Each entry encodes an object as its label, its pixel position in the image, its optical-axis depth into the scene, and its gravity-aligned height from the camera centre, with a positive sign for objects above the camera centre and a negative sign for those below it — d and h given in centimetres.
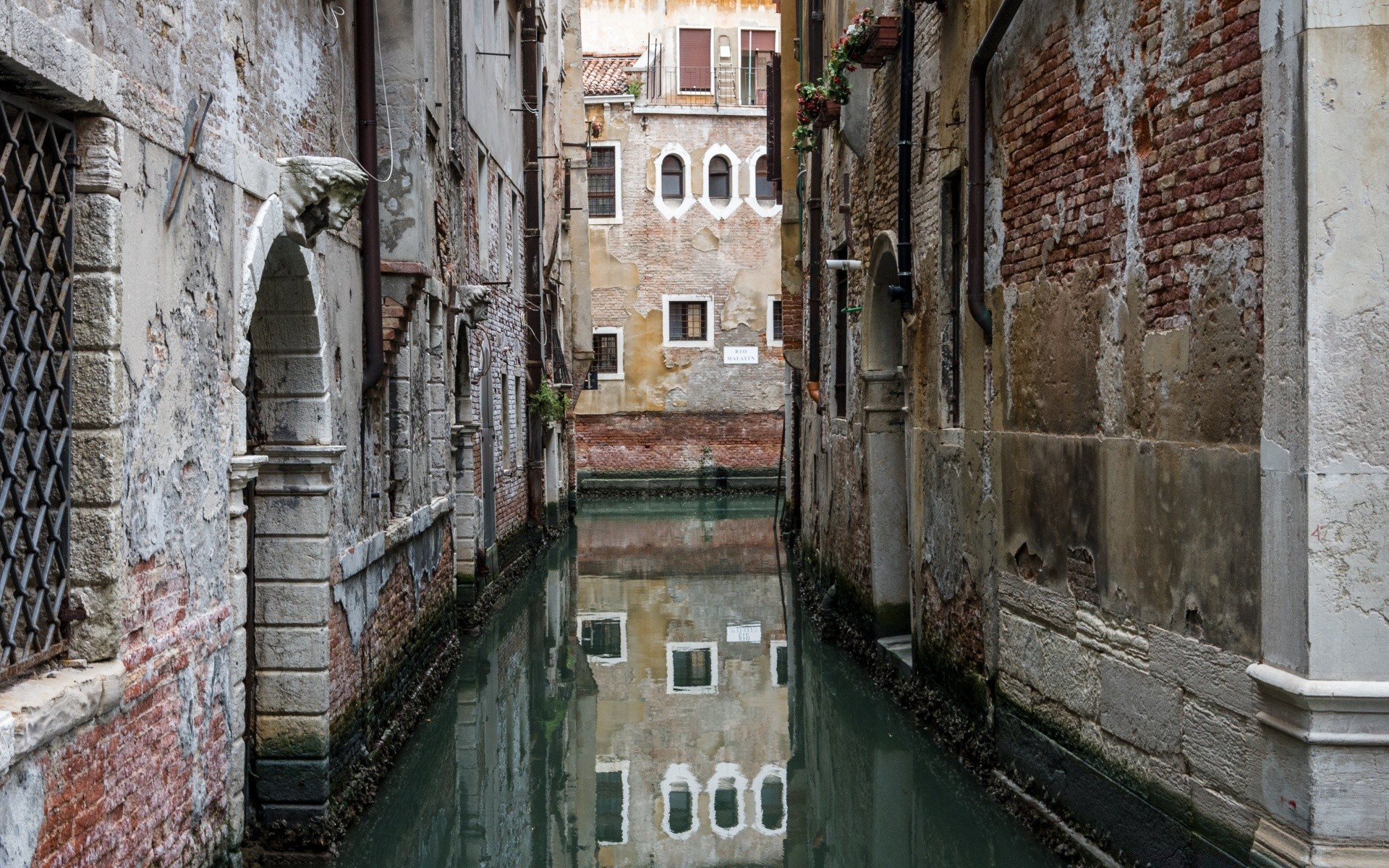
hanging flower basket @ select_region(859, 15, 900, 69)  927 +234
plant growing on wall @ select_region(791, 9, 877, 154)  951 +236
